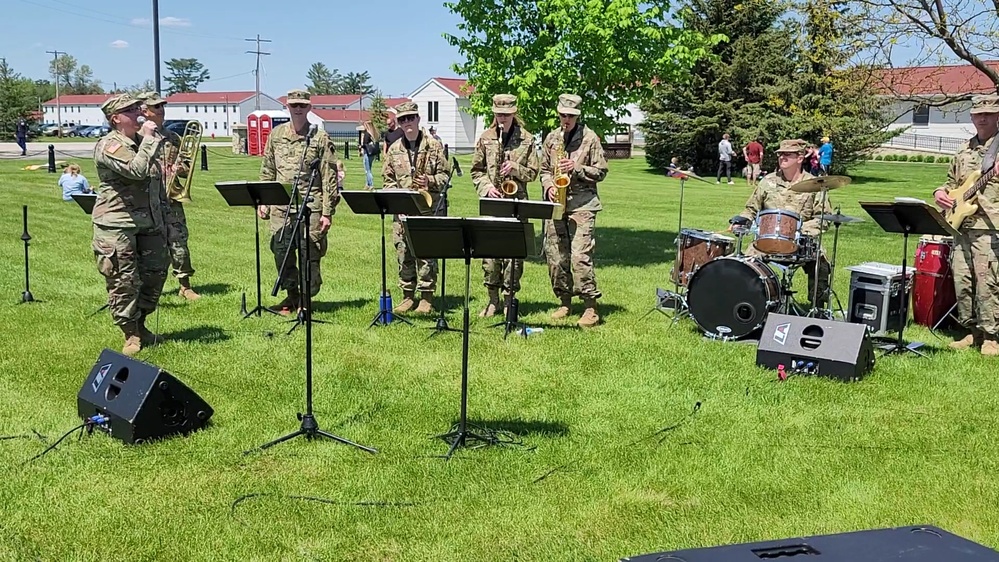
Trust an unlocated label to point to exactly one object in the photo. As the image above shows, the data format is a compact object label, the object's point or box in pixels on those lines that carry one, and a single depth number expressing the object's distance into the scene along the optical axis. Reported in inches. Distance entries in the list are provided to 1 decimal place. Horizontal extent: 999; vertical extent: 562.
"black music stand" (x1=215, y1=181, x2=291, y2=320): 324.8
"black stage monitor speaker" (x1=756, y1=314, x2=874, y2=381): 285.0
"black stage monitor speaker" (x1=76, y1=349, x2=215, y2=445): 221.3
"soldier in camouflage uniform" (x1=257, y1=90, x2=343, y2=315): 353.1
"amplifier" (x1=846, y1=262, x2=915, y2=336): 347.9
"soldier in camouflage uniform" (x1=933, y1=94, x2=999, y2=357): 308.3
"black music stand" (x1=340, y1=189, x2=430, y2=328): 326.0
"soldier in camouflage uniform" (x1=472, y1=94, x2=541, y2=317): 351.9
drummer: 349.4
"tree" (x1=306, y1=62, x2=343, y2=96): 6122.1
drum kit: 320.8
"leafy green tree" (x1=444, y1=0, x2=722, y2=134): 458.0
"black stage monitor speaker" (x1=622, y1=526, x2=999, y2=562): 100.5
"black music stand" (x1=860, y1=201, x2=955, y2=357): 294.4
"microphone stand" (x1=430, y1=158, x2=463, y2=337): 350.6
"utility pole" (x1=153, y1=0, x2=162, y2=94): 1031.6
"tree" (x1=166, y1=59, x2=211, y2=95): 6323.8
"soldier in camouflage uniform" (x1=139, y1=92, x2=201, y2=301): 394.6
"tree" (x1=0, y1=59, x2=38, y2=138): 2261.3
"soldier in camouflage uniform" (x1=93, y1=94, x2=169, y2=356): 281.1
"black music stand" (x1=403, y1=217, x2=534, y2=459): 203.9
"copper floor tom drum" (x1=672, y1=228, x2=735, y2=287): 369.4
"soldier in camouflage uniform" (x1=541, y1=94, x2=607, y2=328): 350.6
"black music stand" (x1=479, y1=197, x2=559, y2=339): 298.7
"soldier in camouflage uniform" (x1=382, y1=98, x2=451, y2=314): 370.0
